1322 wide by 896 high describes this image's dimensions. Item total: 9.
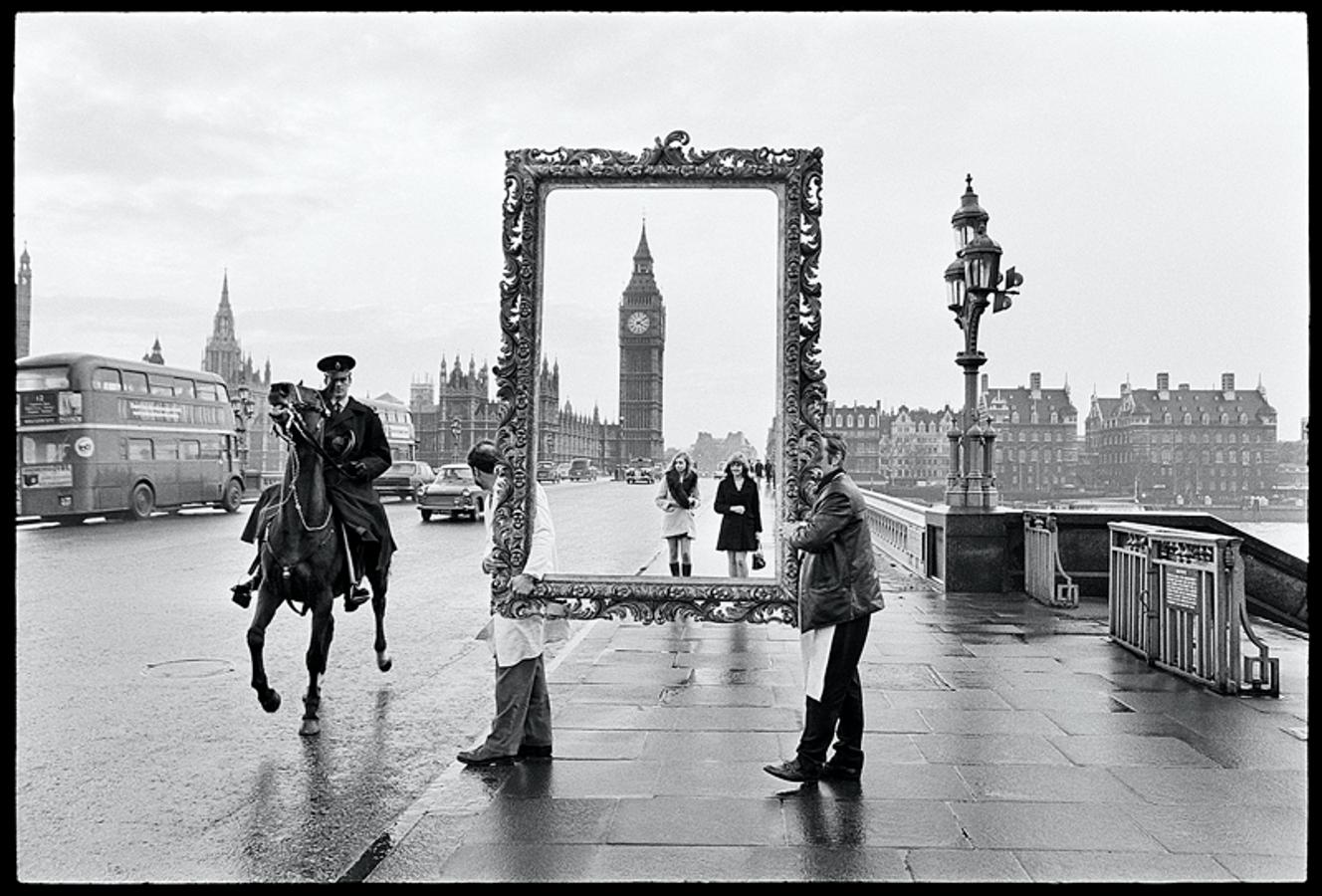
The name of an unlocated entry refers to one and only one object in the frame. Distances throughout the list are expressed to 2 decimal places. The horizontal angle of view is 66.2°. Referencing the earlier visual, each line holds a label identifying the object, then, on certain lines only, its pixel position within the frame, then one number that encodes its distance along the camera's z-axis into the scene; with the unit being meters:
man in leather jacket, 5.73
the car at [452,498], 30.14
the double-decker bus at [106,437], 25.91
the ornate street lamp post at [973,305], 14.49
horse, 7.30
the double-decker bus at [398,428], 42.28
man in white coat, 6.07
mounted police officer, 7.82
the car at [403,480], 40.00
